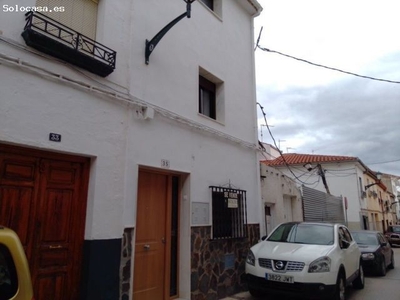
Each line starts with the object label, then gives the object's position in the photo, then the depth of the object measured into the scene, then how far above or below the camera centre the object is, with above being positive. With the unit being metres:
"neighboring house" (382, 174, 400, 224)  47.97 +5.97
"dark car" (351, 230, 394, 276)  10.43 -0.96
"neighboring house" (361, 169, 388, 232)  27.43 +1.61
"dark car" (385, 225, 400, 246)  23.42 -0.89
